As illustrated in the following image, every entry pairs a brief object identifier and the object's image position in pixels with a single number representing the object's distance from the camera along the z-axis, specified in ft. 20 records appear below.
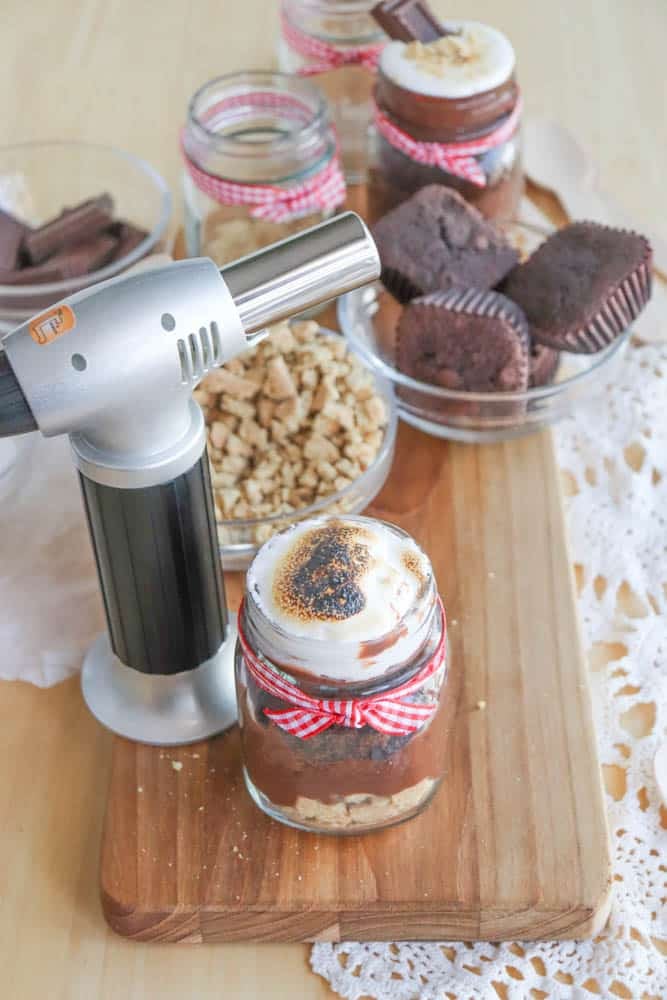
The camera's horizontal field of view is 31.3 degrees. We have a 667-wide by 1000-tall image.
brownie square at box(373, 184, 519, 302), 3.14
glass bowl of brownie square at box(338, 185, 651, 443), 3.03
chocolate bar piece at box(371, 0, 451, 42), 3.45
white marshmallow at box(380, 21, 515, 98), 3.30
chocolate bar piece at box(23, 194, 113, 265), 3.58
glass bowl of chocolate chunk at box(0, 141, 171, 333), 3.44
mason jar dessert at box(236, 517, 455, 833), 2.04
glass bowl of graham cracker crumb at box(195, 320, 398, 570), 2.84
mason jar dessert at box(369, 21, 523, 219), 3.32
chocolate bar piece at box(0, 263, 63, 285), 3.43
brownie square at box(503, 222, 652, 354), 3.05
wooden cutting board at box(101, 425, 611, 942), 2.25
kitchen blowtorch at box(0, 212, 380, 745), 1.83
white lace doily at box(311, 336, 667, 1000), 2.24
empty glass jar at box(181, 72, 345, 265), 3.38
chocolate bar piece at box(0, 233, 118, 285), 3.44
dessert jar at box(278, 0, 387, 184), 4.04
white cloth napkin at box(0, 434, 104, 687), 2.73
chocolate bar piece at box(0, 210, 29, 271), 3.52
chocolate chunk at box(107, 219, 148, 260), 3.64
